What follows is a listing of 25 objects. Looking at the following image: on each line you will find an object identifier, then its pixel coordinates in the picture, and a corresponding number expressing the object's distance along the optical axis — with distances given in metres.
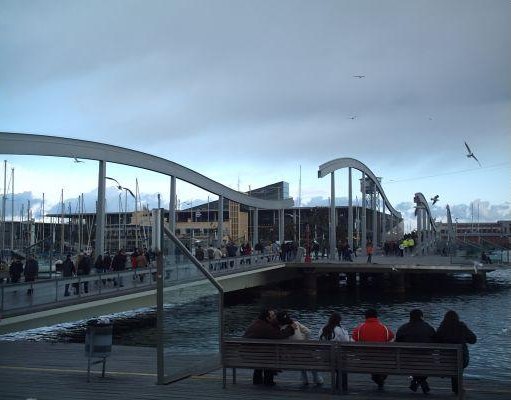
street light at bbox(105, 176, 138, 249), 58.27
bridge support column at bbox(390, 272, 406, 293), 43.88
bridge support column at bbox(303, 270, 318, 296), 44.12
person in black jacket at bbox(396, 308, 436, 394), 8.64
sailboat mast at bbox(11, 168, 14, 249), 59.25
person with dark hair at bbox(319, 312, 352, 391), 9.16
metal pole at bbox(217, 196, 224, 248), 42.56
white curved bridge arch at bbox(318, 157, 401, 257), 53.39
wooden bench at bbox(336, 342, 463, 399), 7.76
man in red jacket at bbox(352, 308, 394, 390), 9.03
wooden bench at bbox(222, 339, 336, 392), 8.30
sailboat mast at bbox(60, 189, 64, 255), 62.53
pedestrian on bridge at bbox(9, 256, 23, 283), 19.55
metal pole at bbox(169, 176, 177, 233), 33.62
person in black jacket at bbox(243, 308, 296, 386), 8.99
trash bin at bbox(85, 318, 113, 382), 9.46
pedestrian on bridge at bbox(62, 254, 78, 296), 20.72
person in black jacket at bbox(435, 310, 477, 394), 8.33
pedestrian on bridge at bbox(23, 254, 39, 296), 18.66
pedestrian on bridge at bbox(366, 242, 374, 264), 46.69
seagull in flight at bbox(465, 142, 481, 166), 34.44
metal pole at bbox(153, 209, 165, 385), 8.71
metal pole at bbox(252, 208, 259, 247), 51.97
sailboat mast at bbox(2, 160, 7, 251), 51.65
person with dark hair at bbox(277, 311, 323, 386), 9.56
